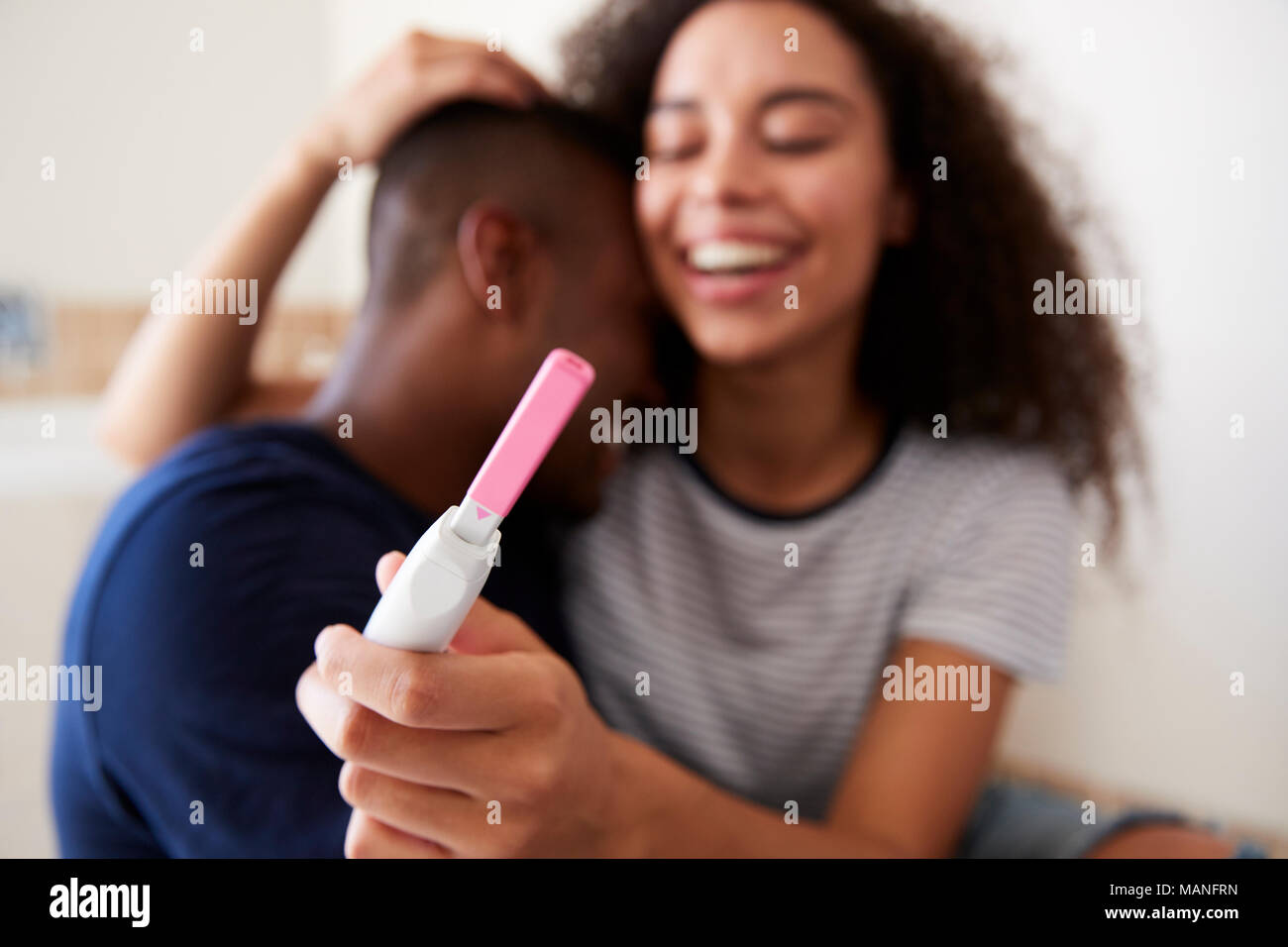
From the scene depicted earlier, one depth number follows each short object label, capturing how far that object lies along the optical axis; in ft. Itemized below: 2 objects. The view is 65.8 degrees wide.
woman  2.45
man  1.57
